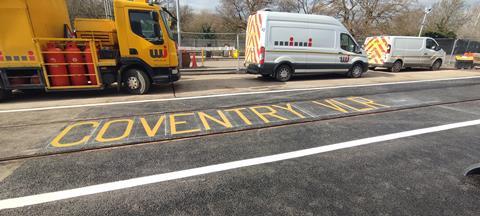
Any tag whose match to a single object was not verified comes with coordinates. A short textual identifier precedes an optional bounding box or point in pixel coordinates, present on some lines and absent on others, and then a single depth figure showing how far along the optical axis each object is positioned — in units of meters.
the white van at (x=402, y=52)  13.58
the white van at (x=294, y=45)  9.29
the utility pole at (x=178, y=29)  12.88
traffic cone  13.48
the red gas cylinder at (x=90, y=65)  6.62
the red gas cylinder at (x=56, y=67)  6.34
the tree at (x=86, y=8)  22.12
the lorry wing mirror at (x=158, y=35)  6.92
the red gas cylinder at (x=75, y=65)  6.51
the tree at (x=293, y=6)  33.81
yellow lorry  5.95
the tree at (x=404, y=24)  24.56
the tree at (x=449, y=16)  36.47
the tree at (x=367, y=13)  23.73
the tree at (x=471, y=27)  37.56
